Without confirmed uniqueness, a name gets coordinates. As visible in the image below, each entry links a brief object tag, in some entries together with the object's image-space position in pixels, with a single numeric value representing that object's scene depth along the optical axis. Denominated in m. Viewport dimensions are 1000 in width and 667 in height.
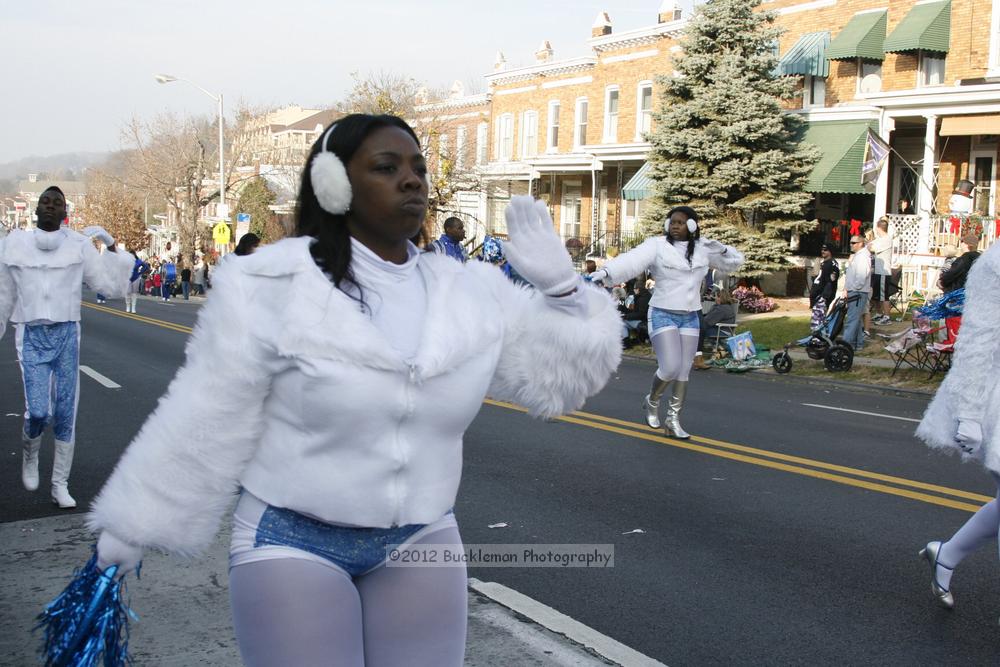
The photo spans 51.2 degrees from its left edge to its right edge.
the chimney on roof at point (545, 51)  41.94
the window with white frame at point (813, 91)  27.12
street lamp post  39.25
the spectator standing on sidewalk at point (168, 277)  42.78
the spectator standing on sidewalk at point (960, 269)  13.34
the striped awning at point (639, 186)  30.39
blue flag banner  23.22
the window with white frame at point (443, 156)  37.12
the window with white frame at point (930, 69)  24.62
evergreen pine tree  25.28
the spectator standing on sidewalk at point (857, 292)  17.11
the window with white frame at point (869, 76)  25.88
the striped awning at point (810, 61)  26.41
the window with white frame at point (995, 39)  22.94
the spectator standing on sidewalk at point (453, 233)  11.72
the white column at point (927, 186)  22.62
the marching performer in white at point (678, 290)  9.34
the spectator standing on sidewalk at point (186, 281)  40.91
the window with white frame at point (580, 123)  38.03
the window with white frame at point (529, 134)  41.06
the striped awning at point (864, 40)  24.94
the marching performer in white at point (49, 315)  6.91
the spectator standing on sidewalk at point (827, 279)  19.35
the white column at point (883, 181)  24.00
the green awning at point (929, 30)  23.56
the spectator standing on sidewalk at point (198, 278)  43.53
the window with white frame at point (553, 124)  39.78
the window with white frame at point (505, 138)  42.59
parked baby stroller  16.00
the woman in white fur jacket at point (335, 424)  2.42
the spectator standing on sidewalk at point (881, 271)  20.39
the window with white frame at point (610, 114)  35.84
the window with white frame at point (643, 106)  33.94
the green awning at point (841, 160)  24.98
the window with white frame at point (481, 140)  44.34
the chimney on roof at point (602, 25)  38.06
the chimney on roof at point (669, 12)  34.12
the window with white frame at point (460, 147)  40.96
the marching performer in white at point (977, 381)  4.41
